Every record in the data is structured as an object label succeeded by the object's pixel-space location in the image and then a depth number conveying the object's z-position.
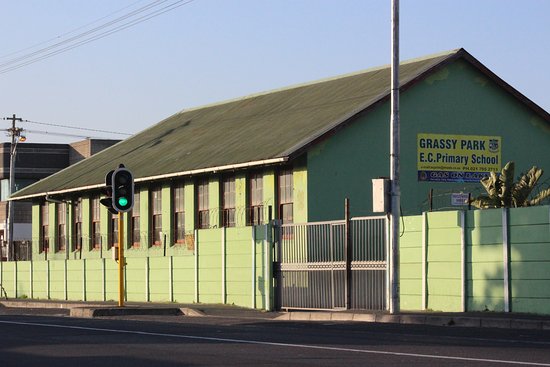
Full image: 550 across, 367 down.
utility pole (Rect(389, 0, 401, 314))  23.98
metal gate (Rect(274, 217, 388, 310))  25.81
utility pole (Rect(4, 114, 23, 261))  54.12
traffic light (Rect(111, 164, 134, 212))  26.50
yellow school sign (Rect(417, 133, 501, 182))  36.75
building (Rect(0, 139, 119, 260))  76.94
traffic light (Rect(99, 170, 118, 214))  26.39
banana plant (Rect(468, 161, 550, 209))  31.91
